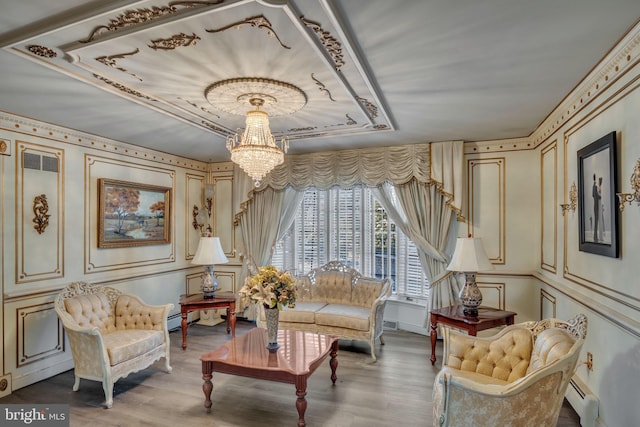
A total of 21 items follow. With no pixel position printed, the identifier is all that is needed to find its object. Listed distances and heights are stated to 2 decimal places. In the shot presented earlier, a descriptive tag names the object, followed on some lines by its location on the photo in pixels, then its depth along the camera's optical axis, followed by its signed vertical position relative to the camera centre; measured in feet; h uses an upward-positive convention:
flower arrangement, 9.59 -1.98
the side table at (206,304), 13.74 -3.41
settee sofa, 12.70 -3.54
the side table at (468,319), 10.52 -3.14
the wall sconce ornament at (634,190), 6.14 +0.50
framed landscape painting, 13.05 +0.21
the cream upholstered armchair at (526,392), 6.04 -3.07
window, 15.47 -1.05
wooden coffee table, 8.40 -3.68
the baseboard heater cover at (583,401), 7.82 -4.35
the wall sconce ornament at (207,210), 17.44 +0.36
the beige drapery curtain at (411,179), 13.84 +1.70
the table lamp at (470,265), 10.88 -1.46
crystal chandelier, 9.04 +1.87
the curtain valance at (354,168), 14.28 +2.23
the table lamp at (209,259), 14.44 -1.67
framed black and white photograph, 7.06 +0.48
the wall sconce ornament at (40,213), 10.83 +0.20
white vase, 9.87 -3.01
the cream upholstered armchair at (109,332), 9.54 -3.48
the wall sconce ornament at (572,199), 9.26 +0.51
